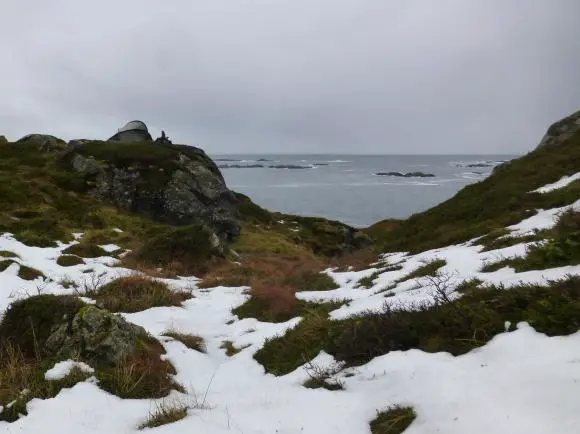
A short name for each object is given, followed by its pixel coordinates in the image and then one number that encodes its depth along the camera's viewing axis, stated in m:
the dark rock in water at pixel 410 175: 172.79
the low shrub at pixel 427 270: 11.24
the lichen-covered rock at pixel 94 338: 6.70
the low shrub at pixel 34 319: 7.38
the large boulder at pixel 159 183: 31.66
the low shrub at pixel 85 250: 18.38
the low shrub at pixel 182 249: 18.88
